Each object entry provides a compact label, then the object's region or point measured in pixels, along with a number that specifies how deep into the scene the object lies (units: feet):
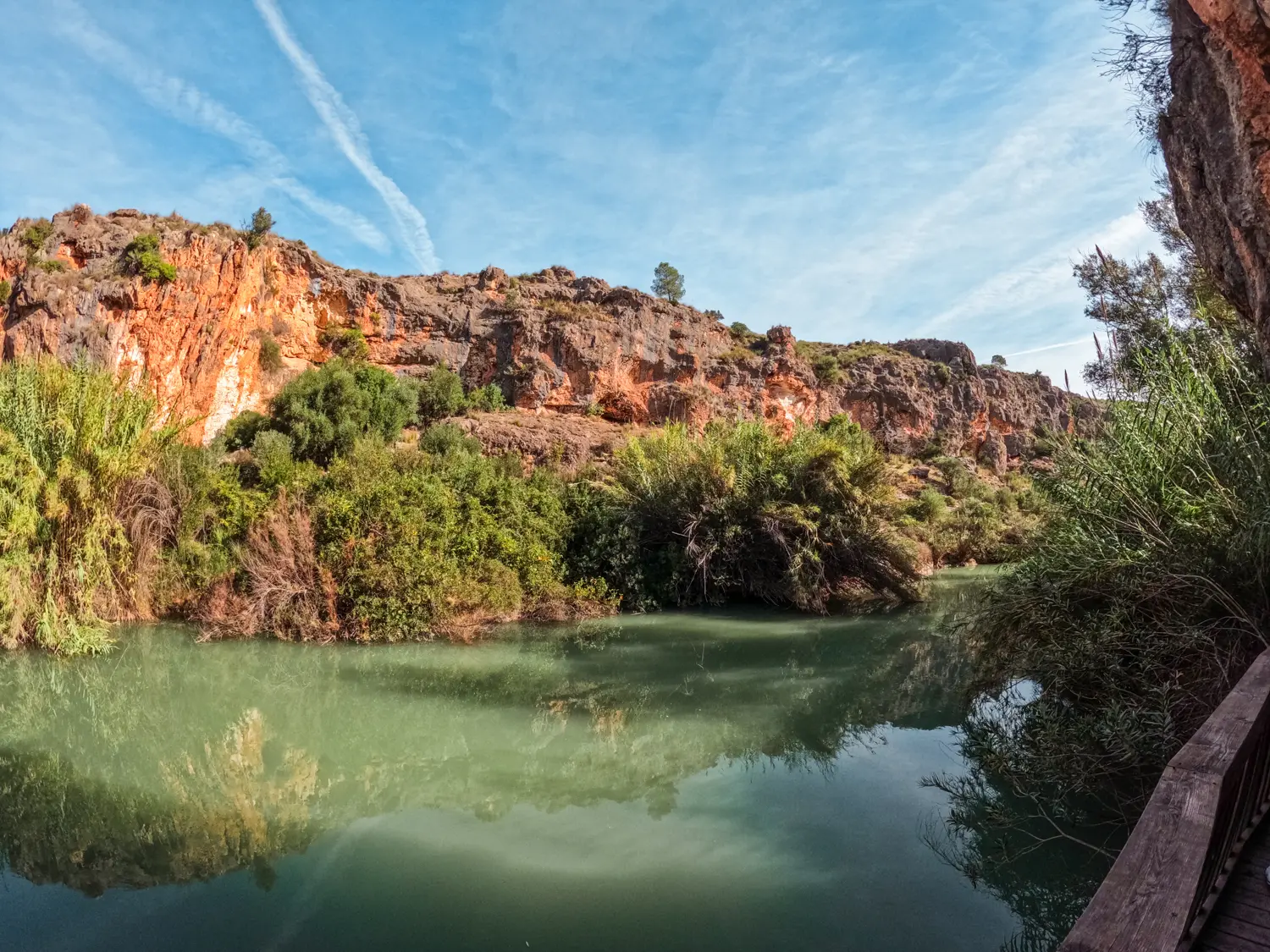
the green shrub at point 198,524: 44.52
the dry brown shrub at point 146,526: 42.93
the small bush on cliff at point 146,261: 89.56
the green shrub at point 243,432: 87.66
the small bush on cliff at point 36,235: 90.22
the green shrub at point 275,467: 50.93
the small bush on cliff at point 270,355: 102.17
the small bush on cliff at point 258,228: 102.78
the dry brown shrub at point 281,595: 41.81
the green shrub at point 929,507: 72.18
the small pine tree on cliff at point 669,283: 161.58
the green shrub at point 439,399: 105.81
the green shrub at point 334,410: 84.43
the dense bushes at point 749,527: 55.36
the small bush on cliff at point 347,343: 109.91
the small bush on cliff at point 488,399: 108.27
